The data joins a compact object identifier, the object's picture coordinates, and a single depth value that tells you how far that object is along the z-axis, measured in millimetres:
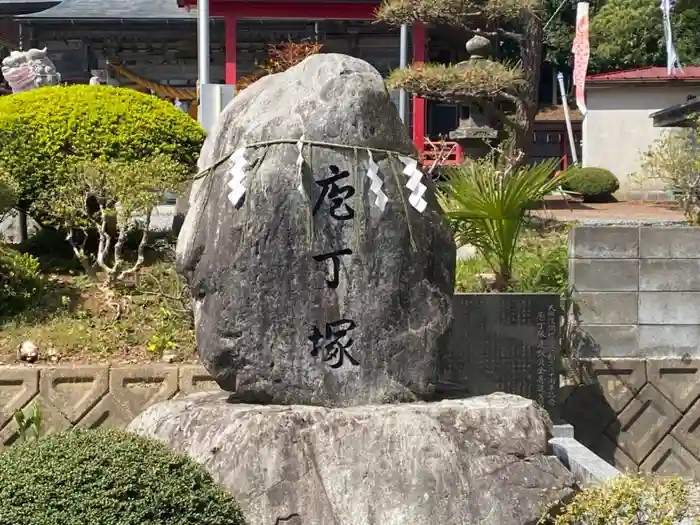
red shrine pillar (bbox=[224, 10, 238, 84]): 21281
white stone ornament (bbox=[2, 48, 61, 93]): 12711
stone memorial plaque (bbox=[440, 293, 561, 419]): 6812
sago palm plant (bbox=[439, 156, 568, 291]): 7629
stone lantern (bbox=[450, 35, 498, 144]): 14148
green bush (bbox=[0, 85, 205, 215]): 8969
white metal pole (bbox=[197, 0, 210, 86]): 14734
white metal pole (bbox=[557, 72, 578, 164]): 27062
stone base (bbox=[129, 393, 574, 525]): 4328
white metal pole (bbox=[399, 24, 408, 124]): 19297
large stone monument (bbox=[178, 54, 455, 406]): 4812
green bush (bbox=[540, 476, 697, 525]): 3377
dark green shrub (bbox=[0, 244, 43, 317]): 8180
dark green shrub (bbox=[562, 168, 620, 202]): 20594
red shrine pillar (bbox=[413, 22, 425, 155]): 21000
